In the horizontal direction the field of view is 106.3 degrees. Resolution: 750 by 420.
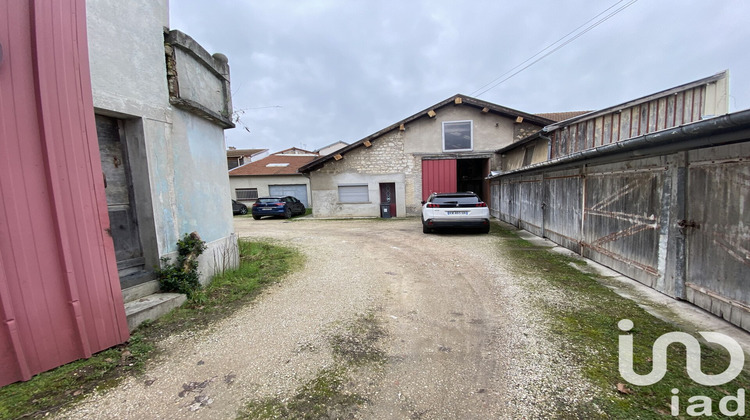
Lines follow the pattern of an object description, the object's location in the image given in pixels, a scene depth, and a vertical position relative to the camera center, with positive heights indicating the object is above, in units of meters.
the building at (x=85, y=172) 2.27 +0.34
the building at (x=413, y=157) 15.11 +1.77
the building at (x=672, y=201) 2.98 -0.38
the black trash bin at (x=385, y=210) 15.91 -1.14
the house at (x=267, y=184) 22.84 +1.00
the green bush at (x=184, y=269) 3.83 -0.95
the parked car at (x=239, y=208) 21.11 -0.79
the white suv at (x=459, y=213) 8.58 -0.81
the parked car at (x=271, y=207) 16.81 -0.68
